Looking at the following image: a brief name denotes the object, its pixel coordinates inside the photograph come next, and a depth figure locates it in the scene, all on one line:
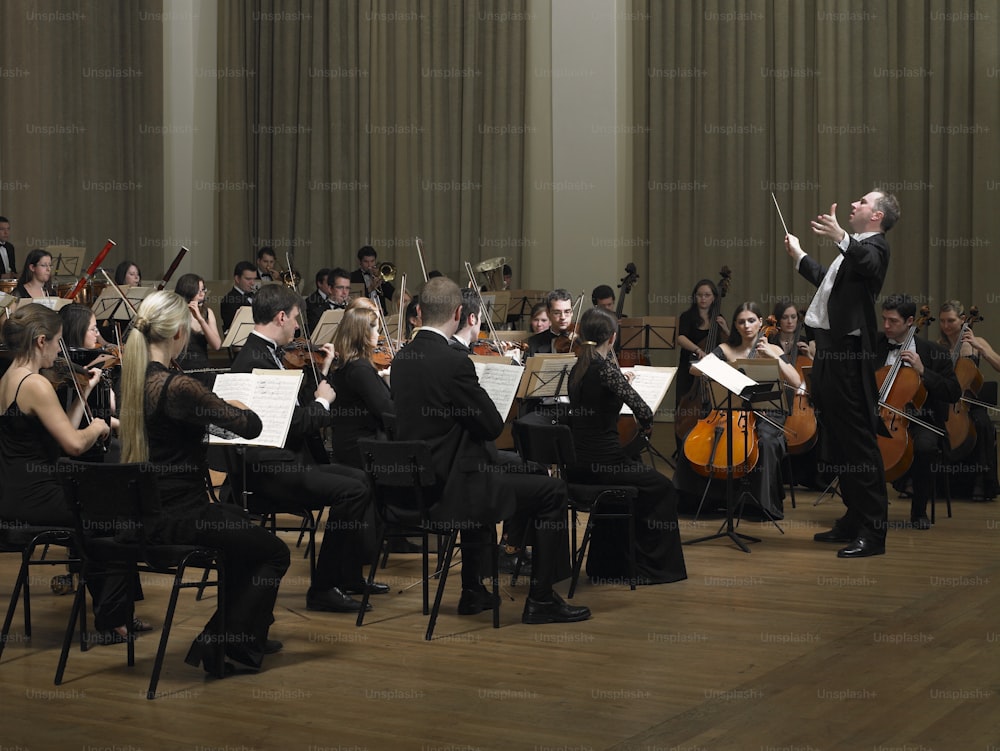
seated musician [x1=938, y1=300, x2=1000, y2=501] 7.42
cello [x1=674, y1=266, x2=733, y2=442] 6.65
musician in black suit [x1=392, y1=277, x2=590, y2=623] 4.30
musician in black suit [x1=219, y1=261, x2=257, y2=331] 9.97
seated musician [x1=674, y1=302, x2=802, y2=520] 6.74
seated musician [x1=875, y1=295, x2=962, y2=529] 6.54
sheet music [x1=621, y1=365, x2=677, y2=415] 5.45
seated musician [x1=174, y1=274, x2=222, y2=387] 7.85
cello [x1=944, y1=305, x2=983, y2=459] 7.07
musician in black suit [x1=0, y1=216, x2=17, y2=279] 10.11
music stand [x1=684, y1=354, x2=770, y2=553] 5.74
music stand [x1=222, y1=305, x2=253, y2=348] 7.57
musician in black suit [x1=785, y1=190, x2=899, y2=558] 5.74
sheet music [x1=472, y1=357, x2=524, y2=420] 4.86
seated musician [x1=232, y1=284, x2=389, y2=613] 4.66
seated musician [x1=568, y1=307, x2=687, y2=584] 5.02
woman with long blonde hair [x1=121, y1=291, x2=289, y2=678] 3.66
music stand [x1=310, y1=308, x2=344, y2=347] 7.26
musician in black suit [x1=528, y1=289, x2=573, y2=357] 7.27
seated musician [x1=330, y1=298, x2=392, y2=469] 5.00
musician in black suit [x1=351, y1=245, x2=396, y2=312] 11.62
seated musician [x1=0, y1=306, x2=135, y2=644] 4.18
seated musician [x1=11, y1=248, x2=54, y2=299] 8.09
